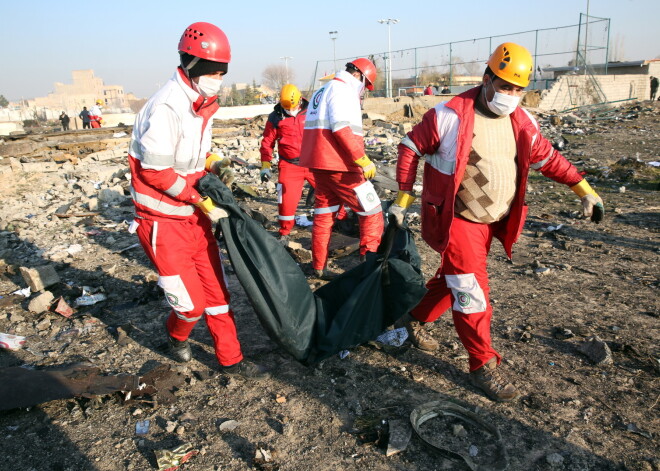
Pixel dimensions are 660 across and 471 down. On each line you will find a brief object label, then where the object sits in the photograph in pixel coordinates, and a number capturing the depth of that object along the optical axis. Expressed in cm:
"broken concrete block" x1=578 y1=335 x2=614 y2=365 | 307
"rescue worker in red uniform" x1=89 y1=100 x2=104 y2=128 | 2250
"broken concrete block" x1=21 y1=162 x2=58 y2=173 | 1152
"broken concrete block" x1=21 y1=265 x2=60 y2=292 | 448
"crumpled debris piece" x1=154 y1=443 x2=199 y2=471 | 237
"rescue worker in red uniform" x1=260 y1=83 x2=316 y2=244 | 554
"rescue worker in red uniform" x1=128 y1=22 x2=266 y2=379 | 268
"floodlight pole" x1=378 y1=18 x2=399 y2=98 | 2855
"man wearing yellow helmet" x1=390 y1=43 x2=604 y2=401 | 274
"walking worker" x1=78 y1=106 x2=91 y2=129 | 2217
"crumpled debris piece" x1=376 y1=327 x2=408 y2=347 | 344
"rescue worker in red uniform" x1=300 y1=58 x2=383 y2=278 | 412
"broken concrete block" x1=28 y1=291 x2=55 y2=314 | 410
